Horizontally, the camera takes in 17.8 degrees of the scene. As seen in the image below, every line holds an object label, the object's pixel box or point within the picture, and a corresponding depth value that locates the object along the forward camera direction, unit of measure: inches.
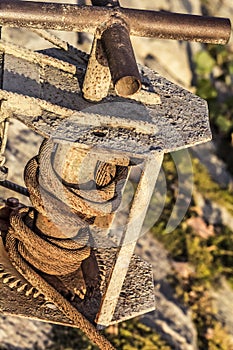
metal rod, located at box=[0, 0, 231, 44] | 103.0
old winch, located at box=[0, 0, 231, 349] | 104.3
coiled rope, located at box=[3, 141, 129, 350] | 119.4
